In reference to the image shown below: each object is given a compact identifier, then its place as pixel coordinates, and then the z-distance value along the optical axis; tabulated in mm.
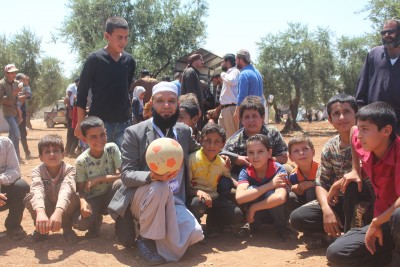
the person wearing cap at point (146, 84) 10727
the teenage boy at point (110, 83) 4938
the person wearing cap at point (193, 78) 7562
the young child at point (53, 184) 4406
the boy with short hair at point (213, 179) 4551
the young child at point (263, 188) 4387
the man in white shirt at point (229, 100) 7816
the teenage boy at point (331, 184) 3996
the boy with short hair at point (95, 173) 4578
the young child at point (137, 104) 10836
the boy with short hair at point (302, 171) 4459
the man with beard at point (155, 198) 3895
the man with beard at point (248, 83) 6957
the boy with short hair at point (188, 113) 5350
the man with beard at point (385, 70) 4855
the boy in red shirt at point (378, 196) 3211
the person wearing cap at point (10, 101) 9664
